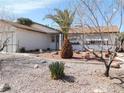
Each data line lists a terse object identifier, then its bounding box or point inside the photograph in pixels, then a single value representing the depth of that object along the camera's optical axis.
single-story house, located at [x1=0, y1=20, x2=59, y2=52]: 11.20
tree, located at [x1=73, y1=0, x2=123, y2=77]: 4.80
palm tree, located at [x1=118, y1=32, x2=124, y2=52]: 4.92
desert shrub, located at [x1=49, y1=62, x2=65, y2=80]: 4.56
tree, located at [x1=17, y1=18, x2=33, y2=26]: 16.07
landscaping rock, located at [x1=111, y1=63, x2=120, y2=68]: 5.88
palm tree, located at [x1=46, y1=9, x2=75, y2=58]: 8.52
